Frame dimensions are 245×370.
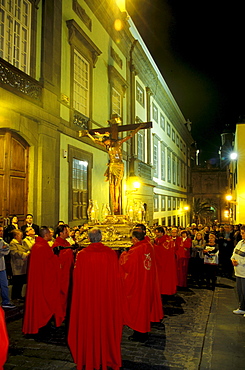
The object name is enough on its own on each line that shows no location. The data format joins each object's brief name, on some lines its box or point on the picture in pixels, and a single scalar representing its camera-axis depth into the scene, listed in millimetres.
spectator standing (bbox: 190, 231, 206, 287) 11341
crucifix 10773
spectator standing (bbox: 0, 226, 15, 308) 6965
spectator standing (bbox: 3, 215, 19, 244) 8555
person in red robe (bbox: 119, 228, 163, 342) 5926
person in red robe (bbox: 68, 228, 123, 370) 4719
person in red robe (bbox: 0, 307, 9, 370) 2109
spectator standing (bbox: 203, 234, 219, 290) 10719
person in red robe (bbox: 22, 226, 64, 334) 5871
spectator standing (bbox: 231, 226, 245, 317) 7472
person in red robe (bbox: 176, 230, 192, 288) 10336
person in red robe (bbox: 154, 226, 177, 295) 8695
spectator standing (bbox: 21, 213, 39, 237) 9700
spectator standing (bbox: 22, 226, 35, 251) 8094
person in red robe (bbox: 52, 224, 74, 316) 6363
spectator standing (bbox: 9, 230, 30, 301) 7609
